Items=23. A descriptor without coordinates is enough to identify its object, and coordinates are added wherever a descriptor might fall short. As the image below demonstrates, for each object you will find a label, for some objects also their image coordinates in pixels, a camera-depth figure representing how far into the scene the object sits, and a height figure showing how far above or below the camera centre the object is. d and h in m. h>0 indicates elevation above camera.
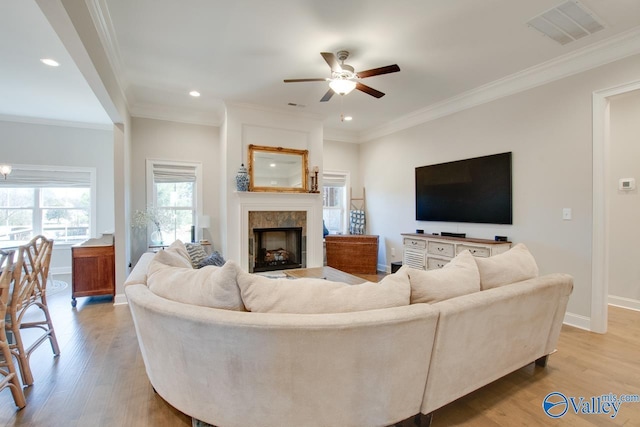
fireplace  4.82 -0.62
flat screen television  3.71 +0.31
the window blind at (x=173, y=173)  4.70 +0.66
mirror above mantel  4.66 +0.73
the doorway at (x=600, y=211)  2.88 +0.01
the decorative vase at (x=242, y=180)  4.40 +0.50
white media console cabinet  3.57 -0.49
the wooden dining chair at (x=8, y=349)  1.74 -0.82
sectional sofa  1.30 -0.63
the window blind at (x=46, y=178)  4.98 +0.62
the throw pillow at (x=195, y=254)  3.07 -0.46
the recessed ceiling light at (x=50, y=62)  3.11 +1.65
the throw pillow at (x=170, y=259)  1.93 -0.31
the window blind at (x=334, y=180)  6.06 +0.70
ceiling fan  2.67 +1.33
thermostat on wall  3.64 +0.36
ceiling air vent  2.36 +1.66
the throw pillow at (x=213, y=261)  3.00 -0.51
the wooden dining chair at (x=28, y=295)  1.92 -0.60
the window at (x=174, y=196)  4.70 +0.28
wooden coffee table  3.20 -0.74
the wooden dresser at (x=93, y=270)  3.70 -0.74
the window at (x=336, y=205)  6.24 +0.17
